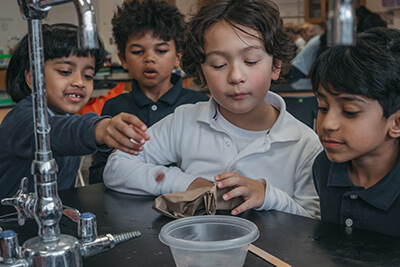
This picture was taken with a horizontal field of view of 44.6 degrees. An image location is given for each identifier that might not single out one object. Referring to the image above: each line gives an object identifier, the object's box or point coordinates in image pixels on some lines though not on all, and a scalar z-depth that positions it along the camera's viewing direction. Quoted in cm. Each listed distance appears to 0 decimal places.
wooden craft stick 70
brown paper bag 94
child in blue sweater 97
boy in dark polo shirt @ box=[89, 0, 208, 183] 190
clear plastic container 65
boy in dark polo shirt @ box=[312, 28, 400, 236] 98
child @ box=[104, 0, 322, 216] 119
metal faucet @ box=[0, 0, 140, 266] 60
